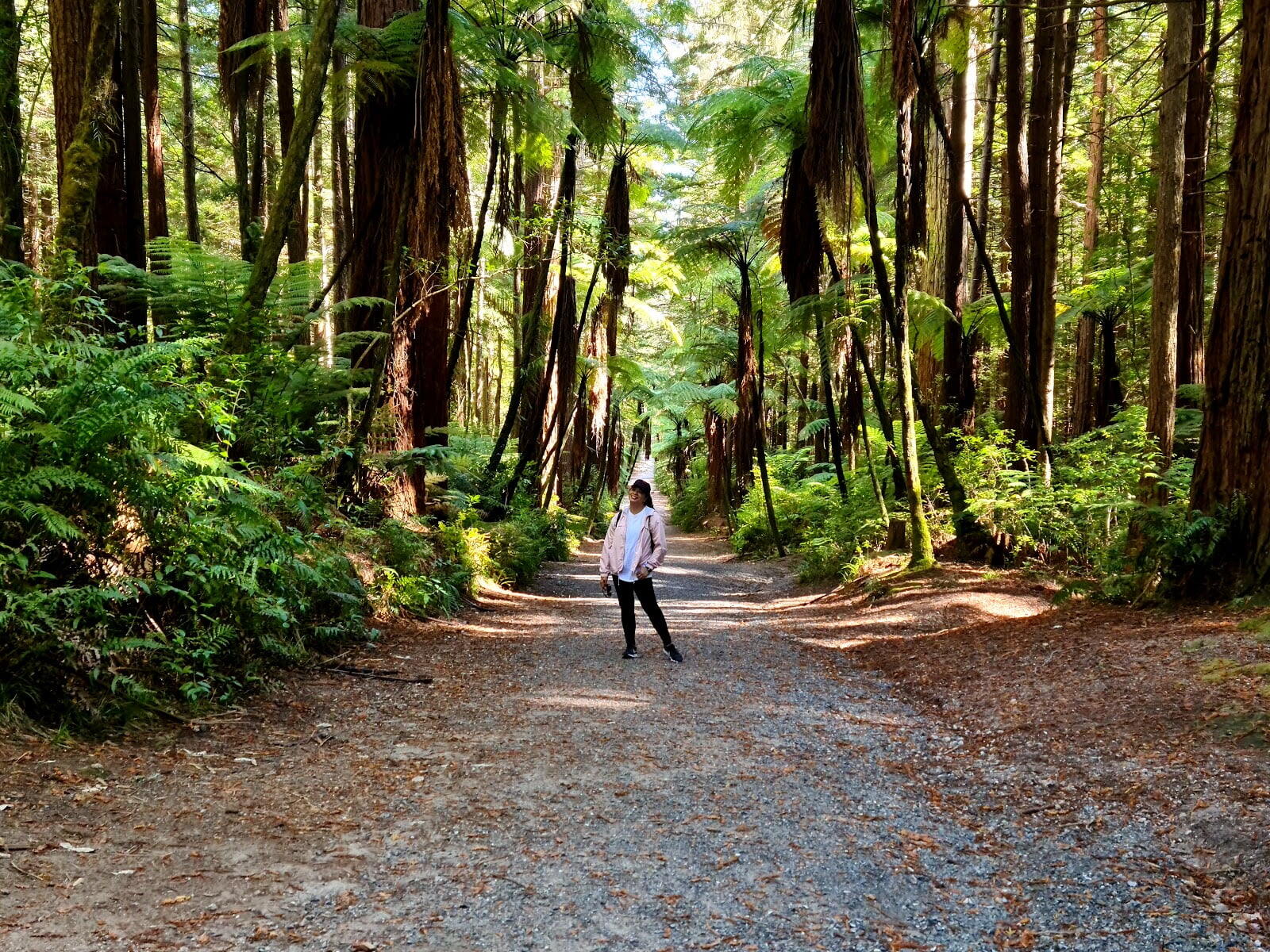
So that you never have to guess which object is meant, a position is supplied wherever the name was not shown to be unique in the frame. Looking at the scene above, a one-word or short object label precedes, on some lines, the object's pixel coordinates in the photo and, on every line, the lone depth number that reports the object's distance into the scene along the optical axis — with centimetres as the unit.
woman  679
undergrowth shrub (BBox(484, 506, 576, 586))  1170
